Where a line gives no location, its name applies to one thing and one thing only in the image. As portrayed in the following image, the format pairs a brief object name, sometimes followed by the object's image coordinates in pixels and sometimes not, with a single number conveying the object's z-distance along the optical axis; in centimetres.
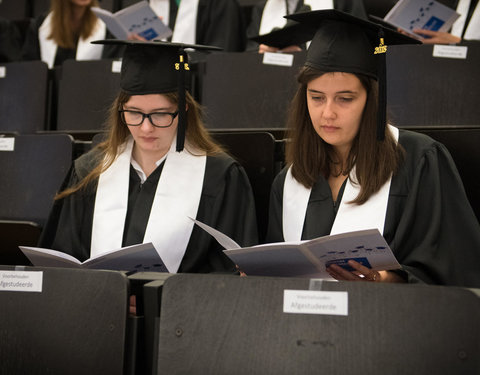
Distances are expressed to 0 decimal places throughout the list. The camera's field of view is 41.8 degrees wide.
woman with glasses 277
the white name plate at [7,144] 329
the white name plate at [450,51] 330
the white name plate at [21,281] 169
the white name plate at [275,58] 368
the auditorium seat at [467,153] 257
